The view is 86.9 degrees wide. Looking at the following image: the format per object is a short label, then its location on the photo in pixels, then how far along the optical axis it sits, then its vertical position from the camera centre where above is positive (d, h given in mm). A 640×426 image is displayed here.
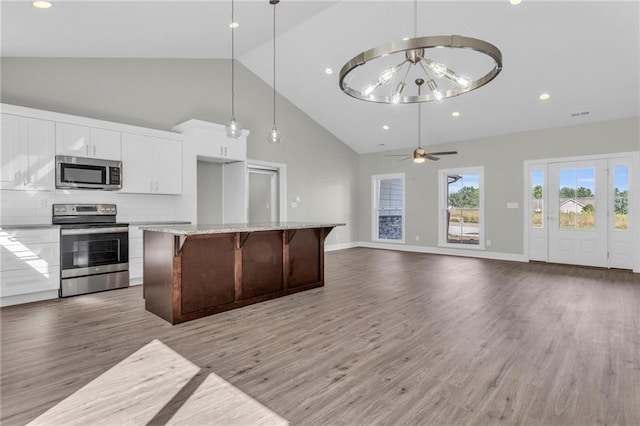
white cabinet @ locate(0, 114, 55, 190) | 3900 +689
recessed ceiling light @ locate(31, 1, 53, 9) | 3235 +2006
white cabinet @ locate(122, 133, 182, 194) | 4914 +706
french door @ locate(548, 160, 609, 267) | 6406 -48
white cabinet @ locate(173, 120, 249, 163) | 5594 +1217
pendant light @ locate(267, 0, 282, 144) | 4246 +979
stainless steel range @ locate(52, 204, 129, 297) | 4234 -504
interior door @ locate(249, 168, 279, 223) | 7427 +345
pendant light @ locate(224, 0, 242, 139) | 3795 +2332
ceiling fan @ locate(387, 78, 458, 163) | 5875 +973
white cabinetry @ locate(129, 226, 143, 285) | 4805 -631
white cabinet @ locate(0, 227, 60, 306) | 3771 -624
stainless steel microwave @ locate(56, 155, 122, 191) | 4301 +503
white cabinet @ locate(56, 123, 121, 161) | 4316 +926
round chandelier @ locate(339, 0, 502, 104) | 1959 +977
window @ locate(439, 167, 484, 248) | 7926 +64
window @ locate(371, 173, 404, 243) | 9328 +76
